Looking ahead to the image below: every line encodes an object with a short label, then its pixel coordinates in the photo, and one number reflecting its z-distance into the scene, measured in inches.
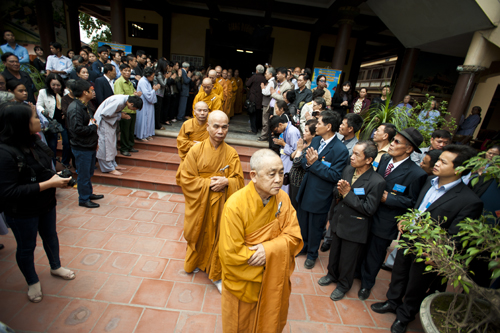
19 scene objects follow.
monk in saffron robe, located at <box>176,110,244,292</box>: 108.9
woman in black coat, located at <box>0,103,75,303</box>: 81.0
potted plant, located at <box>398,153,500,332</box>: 66.5
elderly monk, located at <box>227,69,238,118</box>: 407.2
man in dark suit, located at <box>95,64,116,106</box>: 211.3
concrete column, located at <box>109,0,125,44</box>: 369.1
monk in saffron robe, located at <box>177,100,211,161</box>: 142.2
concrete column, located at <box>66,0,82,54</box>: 479.7
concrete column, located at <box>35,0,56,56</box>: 430.0
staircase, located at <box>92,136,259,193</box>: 205.8
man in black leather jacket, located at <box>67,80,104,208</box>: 147.9
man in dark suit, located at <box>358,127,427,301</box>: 109.3
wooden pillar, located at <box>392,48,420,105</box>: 358.0
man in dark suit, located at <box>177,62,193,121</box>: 313.4
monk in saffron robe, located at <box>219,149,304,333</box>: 72.6
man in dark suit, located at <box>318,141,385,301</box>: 105.4
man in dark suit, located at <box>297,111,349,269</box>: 124.5
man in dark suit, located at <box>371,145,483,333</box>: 89.1
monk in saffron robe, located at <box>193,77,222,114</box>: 234.4
